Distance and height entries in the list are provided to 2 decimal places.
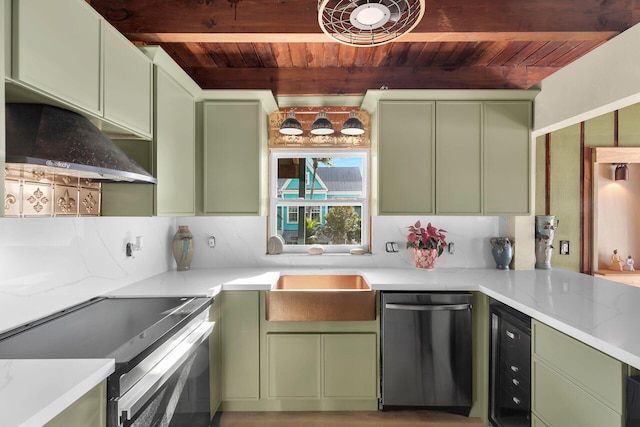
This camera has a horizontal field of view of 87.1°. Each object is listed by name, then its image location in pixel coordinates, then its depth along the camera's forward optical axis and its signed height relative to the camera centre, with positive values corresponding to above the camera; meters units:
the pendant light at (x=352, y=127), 2.53 +0.65
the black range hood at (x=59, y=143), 1.09 +0.25
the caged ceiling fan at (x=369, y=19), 1.34 +0.82
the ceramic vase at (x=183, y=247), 2.66 -0.27
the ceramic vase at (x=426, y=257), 2.71 -0.36
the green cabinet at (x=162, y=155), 1.90 +0.34
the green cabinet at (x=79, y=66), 1.12 +0.59
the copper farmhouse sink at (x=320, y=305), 2.20 -0.60
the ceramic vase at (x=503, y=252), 2.70 -0.31
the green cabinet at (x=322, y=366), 2.24 -1.02
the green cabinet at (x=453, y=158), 2.55 +0.42
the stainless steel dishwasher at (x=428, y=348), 2.16 -0.87
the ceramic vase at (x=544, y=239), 2.65 -0.20
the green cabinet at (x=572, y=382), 1.22 -0.70
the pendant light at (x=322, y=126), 2.53 +0.65
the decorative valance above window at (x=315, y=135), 2.90 +0.71
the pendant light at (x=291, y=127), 2.57 +0.66
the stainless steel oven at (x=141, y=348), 1.12 -0.49
